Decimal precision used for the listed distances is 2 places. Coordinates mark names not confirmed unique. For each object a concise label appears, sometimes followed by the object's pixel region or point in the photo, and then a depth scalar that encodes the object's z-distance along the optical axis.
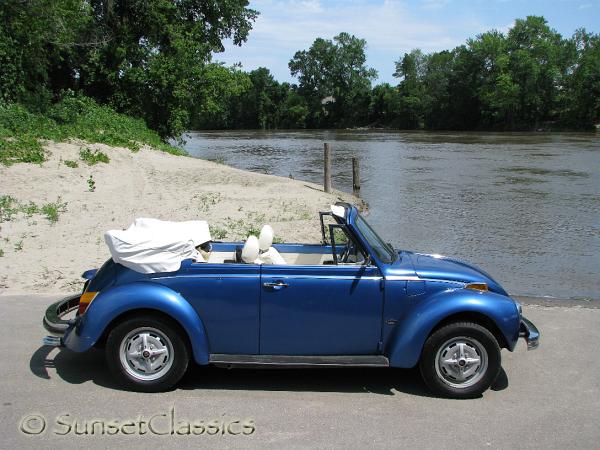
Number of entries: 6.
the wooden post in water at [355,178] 22.53
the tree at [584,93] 79.38
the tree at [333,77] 132.00
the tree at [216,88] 30.92
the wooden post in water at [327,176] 20.01
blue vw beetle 4.81
